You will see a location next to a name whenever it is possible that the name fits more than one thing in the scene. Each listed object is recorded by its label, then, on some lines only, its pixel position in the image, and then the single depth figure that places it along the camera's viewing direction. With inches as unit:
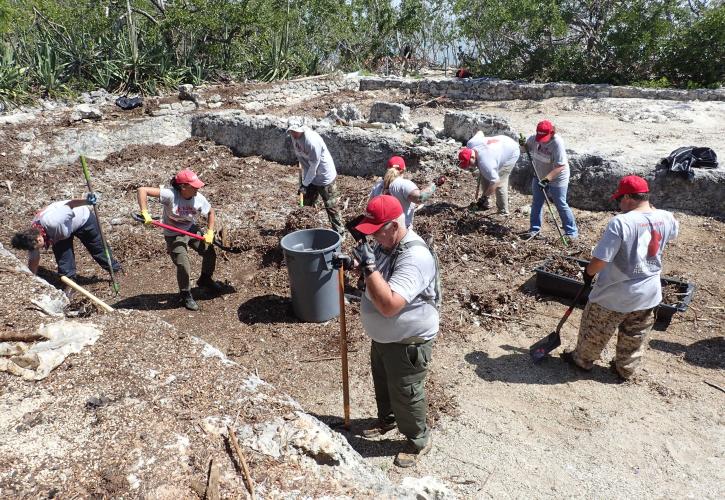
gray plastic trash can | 204.8
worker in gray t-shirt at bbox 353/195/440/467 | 120.0
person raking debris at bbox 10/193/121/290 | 213.8
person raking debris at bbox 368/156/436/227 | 212.4
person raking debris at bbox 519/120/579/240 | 259.1
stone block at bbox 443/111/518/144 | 390.6
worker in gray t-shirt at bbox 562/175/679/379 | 153.5
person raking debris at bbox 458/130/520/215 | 270.4
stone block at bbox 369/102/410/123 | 462.6
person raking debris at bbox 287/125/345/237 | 263.4
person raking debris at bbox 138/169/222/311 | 213.3
